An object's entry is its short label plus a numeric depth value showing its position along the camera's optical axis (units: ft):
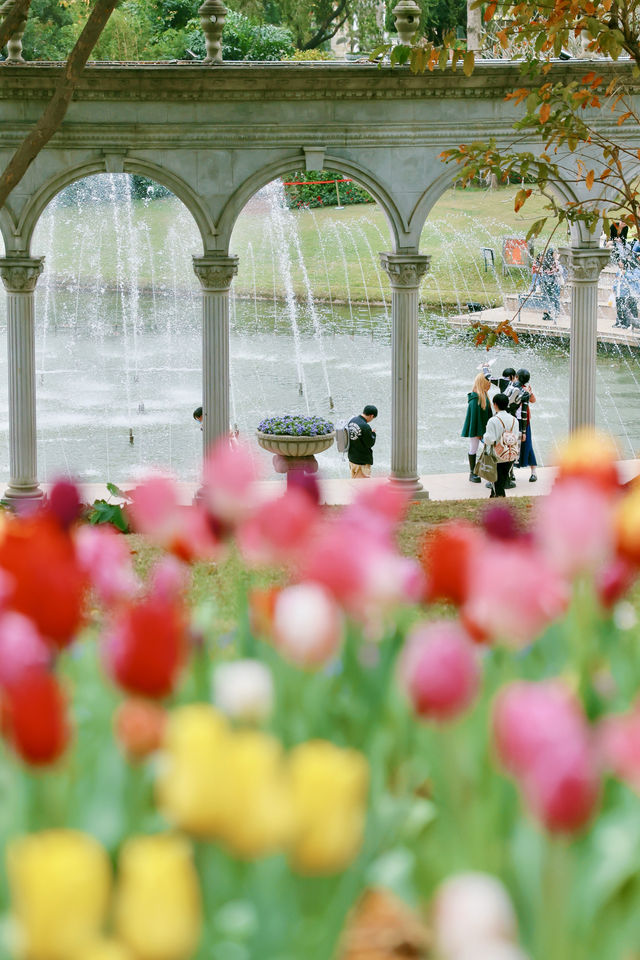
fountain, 73.05
